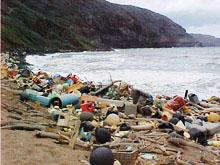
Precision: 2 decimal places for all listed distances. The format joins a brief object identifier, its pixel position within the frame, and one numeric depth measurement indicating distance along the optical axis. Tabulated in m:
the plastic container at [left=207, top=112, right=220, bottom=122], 8.95
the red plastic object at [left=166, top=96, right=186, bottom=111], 9.92
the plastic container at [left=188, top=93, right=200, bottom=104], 11.10
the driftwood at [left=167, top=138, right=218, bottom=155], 6.55
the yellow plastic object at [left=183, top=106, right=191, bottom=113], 9.87
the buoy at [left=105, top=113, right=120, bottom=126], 7.44
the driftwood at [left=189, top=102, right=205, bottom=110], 10.54
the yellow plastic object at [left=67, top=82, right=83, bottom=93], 10.96
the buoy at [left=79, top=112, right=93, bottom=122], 7.45
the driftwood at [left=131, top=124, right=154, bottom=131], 7.18
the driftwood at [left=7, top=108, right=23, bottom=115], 7.35
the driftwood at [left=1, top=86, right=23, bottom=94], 9.51
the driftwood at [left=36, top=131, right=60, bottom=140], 5.84
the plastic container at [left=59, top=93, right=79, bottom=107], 8.92
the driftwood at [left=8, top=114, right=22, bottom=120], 6.75
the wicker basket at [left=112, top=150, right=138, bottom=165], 5.18
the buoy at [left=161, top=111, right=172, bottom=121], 8.41
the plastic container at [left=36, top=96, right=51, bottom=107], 8.80
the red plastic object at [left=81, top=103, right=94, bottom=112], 8.40
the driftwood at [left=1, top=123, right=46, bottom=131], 6.02
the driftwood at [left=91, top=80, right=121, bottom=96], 10.78
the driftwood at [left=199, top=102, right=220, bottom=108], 10.72
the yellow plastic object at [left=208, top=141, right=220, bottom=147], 6.96
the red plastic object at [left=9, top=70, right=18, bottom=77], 13.45
